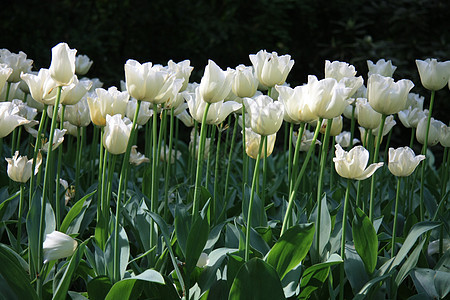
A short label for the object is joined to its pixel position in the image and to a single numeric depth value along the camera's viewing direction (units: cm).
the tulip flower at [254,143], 237
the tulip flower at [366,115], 252
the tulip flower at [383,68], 263
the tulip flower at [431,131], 265
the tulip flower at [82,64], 308
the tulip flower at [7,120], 232
